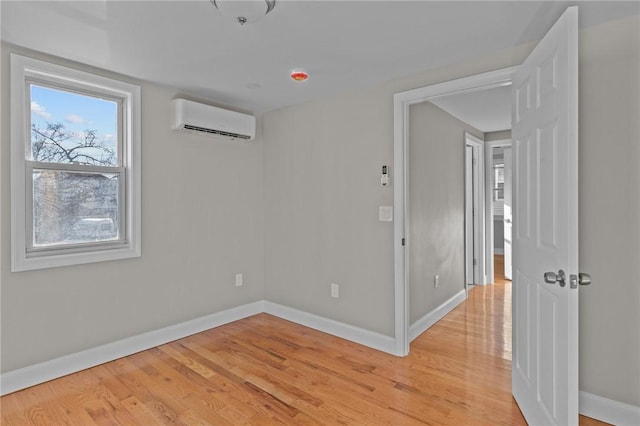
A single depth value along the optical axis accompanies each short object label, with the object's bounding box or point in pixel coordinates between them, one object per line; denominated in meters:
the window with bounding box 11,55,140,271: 2.39
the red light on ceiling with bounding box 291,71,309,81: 2.80
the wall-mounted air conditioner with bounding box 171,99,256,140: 3.14
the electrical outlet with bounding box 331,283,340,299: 3.42
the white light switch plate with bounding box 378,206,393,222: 3.02
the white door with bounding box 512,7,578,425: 1.51
